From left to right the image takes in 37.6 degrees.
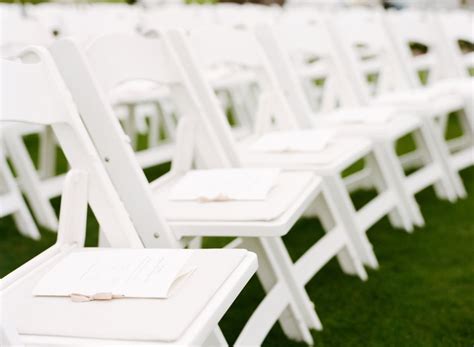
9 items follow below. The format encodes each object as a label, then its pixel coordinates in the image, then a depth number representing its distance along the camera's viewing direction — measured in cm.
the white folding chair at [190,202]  160
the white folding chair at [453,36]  427
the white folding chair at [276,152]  212
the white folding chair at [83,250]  107
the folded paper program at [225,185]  175
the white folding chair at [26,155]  287
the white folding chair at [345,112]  283
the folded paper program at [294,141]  230
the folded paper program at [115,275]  120
